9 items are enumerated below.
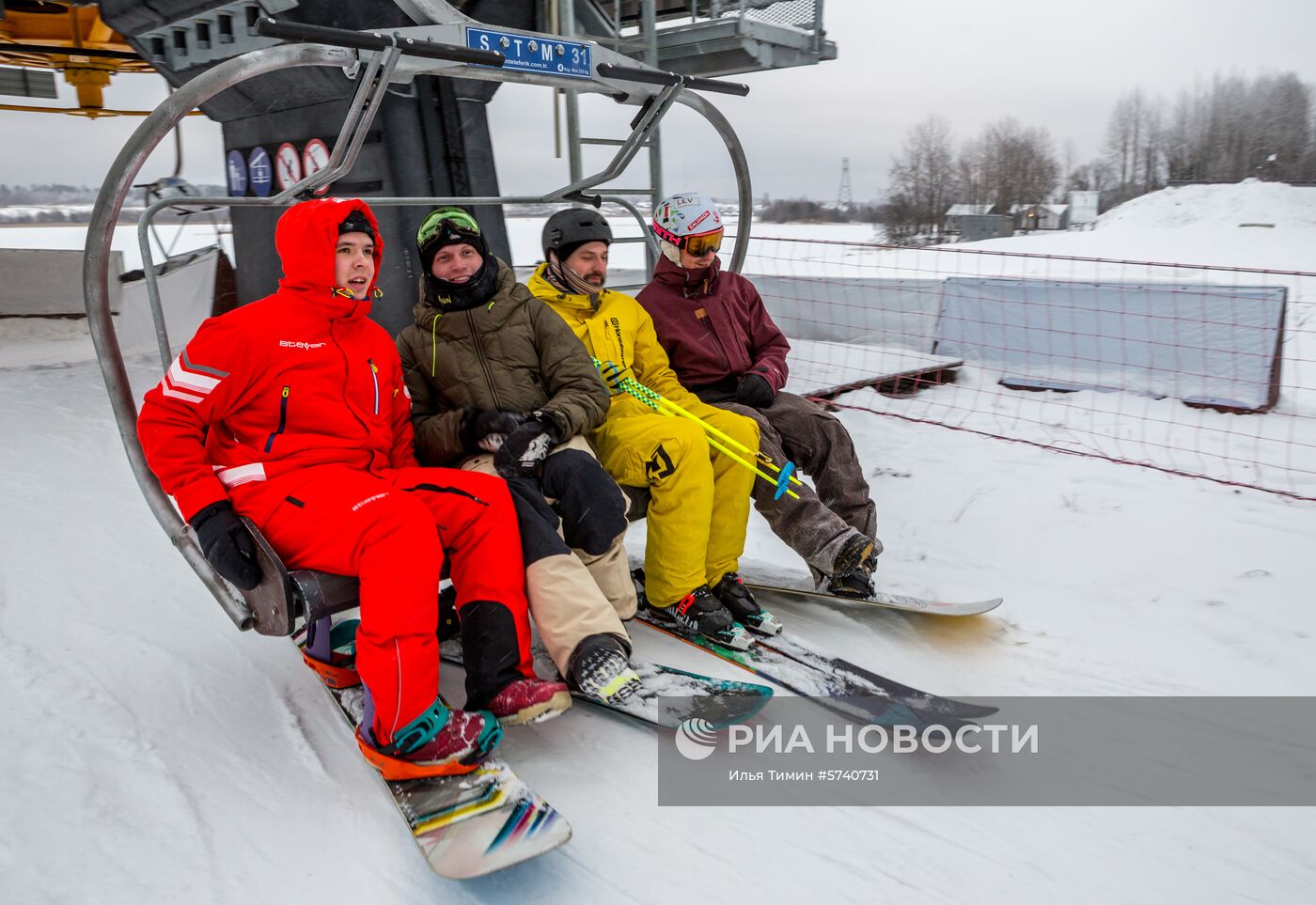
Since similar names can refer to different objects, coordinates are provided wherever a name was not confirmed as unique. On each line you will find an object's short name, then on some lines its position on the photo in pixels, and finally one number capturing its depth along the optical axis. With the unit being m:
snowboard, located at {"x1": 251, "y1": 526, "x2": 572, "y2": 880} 1.92
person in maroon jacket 3.34
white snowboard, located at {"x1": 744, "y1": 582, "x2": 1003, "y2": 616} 3.28
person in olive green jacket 2.52
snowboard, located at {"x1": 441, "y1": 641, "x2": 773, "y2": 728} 2.42
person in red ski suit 2.13
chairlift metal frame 2.24
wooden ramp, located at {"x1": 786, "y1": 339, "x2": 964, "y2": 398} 6.66
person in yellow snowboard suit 2.98
